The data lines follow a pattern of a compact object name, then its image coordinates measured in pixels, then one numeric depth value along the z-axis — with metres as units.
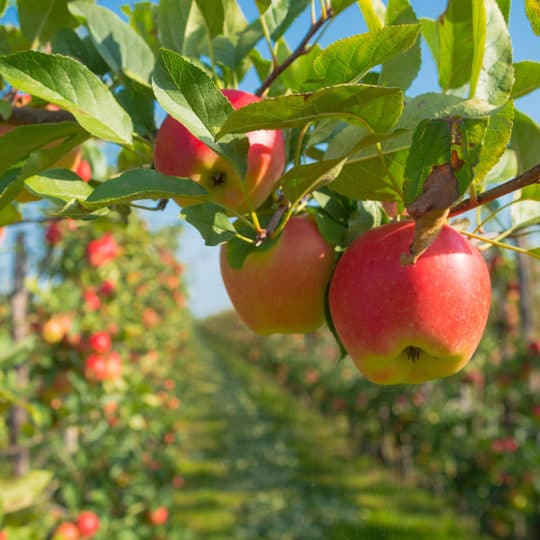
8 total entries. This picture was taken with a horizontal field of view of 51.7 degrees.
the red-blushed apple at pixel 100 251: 2.85
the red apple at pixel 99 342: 2.56
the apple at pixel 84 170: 0.89
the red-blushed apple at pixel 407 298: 0.54
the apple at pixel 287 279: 0.62
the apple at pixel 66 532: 2.18
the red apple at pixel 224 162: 0.56
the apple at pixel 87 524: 2.34
